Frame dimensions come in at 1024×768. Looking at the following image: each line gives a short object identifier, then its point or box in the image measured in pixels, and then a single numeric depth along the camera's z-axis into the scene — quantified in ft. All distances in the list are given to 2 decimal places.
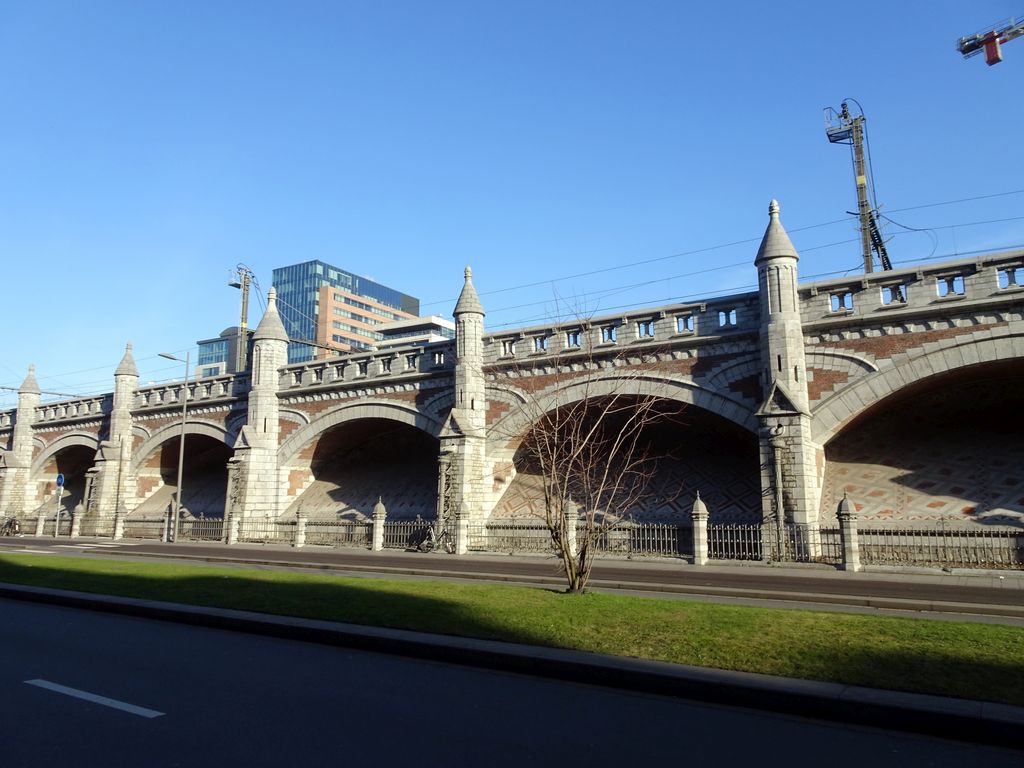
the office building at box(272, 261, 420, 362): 370.45
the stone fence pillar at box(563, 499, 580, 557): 68.13
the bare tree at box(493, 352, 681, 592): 75.25
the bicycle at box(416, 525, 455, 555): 78.43
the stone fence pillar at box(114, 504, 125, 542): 110.52
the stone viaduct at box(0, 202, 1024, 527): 61.77
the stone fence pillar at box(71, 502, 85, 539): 115.24
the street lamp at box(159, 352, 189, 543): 99.50
